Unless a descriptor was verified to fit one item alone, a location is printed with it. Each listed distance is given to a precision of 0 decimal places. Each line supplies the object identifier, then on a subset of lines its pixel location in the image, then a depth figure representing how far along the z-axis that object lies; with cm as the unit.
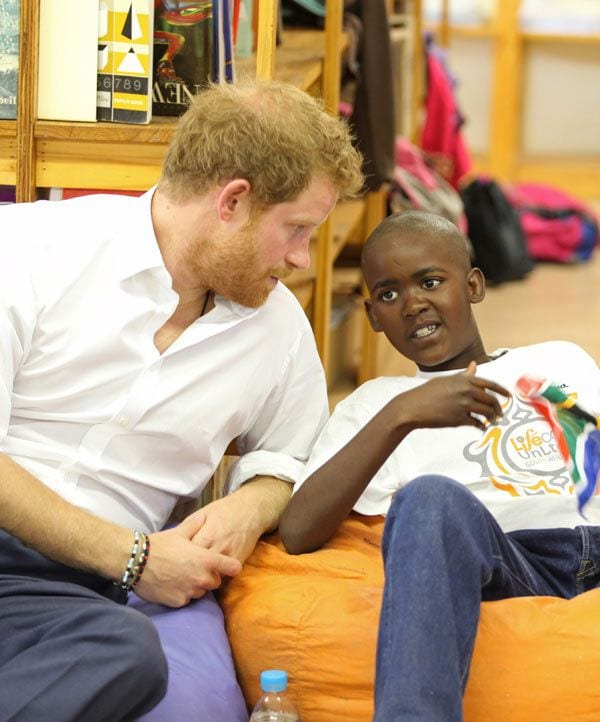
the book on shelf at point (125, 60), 469
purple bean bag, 378
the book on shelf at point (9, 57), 477
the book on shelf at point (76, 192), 491
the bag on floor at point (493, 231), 1220
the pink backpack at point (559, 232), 1343
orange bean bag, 379
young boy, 351
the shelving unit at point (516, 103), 1620
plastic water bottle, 390
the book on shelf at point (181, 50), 481
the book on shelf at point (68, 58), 473
